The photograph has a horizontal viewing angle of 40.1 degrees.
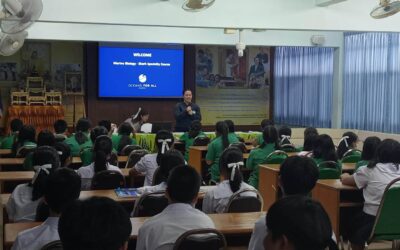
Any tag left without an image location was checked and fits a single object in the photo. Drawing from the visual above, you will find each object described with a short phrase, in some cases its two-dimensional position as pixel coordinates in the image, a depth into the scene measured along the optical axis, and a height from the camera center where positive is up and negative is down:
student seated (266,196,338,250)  1.52 -0.33
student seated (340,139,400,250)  4.45 -0.57
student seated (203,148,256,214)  4.09 -0.62
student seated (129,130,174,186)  5.52 -0.58
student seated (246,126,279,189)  6.54 -0.53
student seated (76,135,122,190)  5.03 -0.56
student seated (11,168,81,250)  2.55 -0.47
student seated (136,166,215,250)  2.83 -0.58
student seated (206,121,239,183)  7.19 -0.55
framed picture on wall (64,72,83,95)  13.39 +0.61
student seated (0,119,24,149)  7.80 -0.45
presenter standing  10.05 -0.09
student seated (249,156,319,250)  3.18 -0.40
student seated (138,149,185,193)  4.05 -0.41
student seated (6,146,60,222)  3.82 -0.61
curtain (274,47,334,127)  12.32 +0.56
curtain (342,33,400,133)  9.95 +0.52
